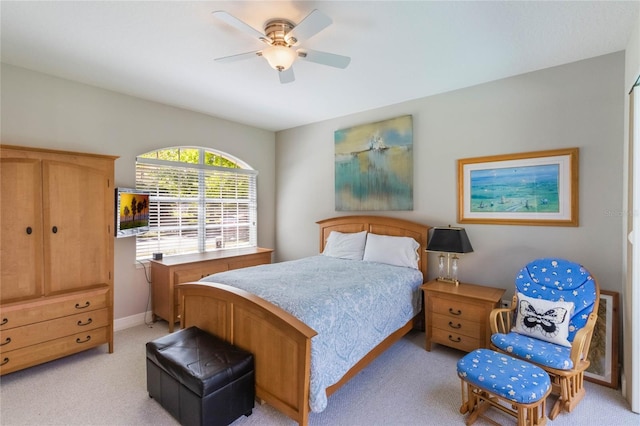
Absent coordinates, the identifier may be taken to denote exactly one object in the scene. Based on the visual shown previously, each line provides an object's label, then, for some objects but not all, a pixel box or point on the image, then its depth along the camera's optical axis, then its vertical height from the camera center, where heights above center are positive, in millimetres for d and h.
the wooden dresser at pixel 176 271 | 3453 -753
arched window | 3850 +134
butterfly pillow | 2287 -891
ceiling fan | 2003 +1137
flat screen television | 3350 -17
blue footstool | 1763 -1078
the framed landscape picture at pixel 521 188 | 2770 +181
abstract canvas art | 3791 +570
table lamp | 3043 -380
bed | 1857 -875
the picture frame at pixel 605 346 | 2398 -1142
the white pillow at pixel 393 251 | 3434 -507
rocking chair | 2088 -908
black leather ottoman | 1814 -1084
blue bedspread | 1979 -726
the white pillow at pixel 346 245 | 3861 -486
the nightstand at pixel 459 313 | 2717 -1008
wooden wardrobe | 2463 -379
